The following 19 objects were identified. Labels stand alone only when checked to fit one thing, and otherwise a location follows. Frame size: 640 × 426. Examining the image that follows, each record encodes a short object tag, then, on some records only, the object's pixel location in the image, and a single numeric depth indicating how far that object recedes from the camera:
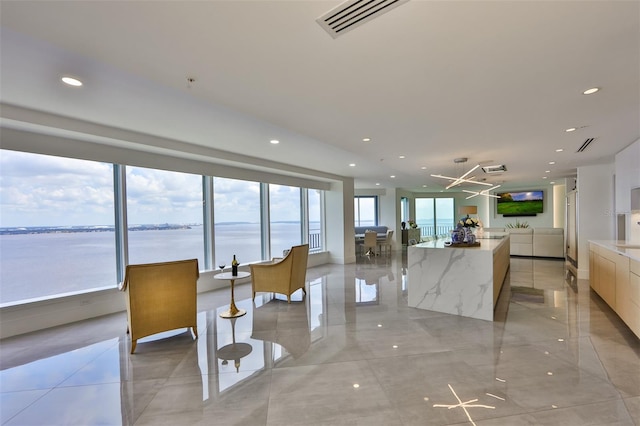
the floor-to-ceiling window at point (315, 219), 9.00
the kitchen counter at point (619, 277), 3.26
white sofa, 9.00
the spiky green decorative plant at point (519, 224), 11.48
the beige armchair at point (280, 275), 4.97
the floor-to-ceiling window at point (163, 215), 5.07
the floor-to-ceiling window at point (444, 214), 15.19
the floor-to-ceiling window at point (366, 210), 12.91
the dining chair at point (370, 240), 10.11
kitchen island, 4.07
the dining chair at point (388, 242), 10.82
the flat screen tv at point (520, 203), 12.27
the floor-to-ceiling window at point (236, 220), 6.38
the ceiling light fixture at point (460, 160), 5.61
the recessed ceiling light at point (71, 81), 2.60
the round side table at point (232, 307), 4.29
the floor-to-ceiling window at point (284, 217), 7.73
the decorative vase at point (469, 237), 4.65
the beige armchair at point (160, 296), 3.21
